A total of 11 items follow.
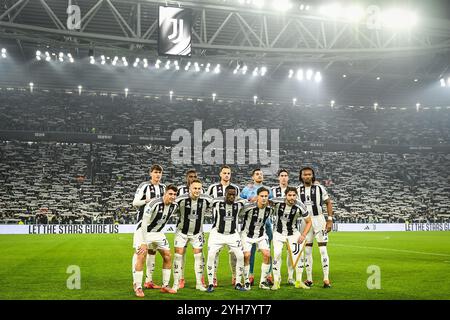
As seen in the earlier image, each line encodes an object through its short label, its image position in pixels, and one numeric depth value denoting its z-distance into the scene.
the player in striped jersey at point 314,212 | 9.59
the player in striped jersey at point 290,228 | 9.28
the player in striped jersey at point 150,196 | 9.03
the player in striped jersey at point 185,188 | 9.49
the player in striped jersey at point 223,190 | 9.49
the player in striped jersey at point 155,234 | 8.52
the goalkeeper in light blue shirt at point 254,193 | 10.03
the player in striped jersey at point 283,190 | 9.92
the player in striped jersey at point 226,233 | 8.98
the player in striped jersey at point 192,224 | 9.05
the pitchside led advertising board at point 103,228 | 29.95
